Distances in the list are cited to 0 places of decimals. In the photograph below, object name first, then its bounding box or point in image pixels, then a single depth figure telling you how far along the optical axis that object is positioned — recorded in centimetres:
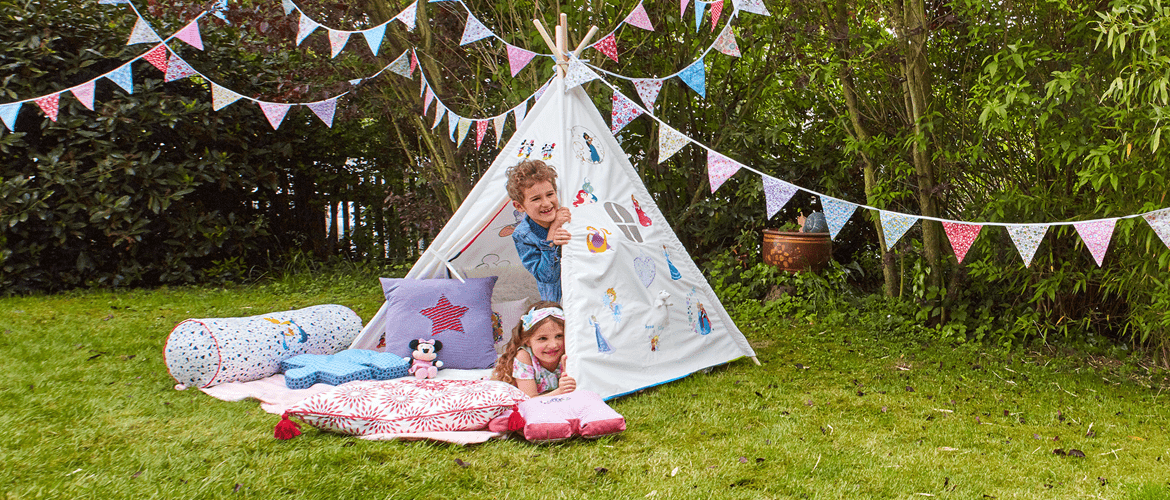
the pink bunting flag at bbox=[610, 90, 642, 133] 372
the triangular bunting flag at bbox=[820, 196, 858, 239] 310
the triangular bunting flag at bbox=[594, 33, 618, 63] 364
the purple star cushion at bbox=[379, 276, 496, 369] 372
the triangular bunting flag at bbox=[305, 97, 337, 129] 450
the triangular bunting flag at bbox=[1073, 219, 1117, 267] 273
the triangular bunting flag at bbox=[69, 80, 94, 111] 426
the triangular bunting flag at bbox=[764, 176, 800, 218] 319
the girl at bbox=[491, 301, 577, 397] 324
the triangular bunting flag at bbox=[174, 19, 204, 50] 388
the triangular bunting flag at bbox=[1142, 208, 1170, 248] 261
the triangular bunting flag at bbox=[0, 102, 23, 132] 418
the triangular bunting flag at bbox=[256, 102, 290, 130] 441
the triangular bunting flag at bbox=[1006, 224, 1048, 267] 282
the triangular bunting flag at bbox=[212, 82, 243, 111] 432
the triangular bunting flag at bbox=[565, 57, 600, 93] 342
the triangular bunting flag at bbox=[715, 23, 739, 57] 345
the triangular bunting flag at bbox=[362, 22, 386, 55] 385
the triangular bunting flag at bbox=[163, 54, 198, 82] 438
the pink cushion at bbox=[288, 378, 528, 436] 266
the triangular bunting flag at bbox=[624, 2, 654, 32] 371
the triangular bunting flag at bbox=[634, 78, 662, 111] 351
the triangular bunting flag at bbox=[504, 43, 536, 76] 391
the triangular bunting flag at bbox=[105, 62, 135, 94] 421
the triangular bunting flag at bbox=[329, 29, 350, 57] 402
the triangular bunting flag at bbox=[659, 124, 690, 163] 345
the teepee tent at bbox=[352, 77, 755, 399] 321
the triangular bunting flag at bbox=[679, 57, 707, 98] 338
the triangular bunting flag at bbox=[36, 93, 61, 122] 421
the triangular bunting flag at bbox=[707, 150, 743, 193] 333
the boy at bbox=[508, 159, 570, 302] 338
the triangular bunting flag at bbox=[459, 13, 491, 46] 399
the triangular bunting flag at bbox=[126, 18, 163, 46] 390
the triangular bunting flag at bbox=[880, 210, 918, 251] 305
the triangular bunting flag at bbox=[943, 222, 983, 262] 296
